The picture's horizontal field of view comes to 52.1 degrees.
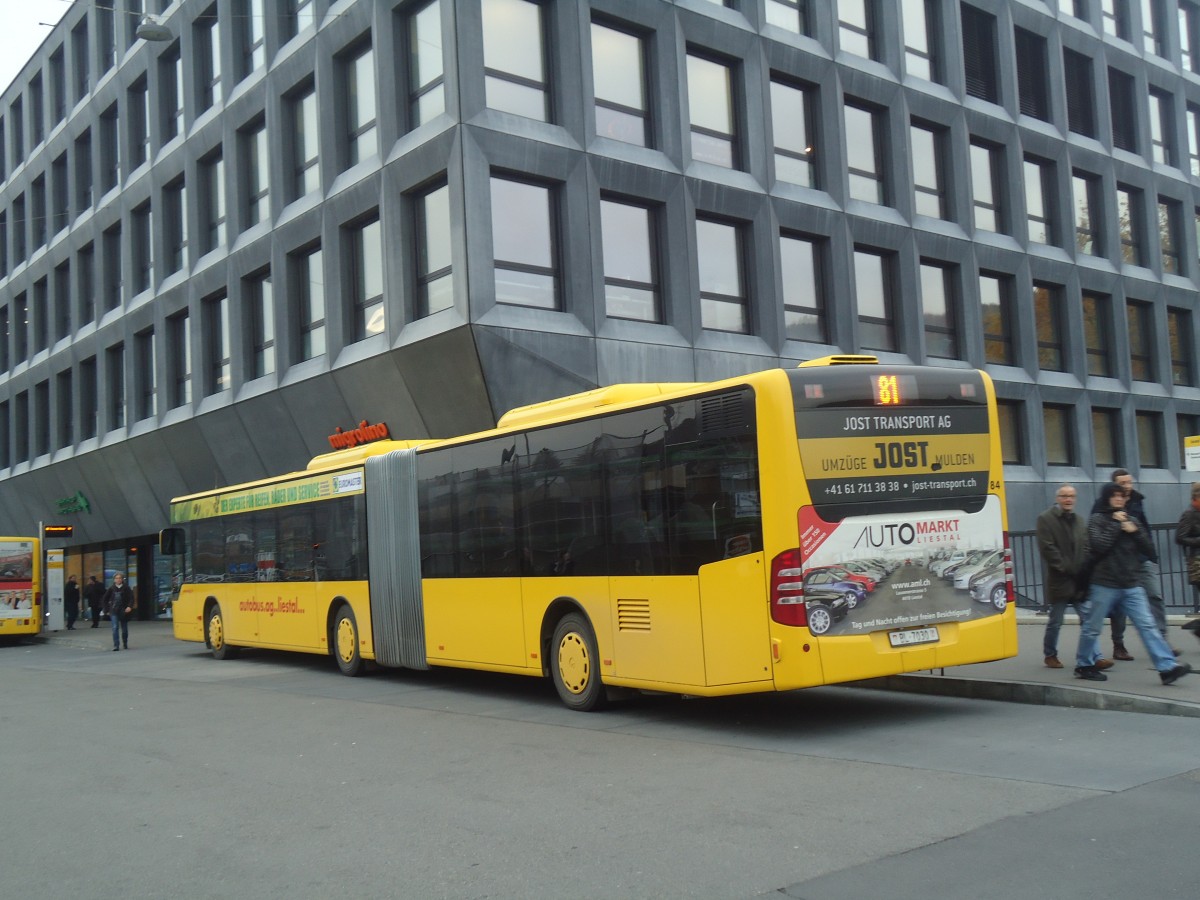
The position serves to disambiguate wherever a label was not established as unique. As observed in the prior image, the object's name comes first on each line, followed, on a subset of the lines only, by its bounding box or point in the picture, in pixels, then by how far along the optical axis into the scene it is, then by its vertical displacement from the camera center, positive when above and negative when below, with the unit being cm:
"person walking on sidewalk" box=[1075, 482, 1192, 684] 1045 -54
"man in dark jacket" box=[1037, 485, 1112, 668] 1157 -43
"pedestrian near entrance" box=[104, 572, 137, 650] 2555 -93
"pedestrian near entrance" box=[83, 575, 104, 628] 3553 -99
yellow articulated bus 959 -4
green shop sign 3747 +185
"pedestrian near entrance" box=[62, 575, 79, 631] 3731 -106
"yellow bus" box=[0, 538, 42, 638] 3039 -52
